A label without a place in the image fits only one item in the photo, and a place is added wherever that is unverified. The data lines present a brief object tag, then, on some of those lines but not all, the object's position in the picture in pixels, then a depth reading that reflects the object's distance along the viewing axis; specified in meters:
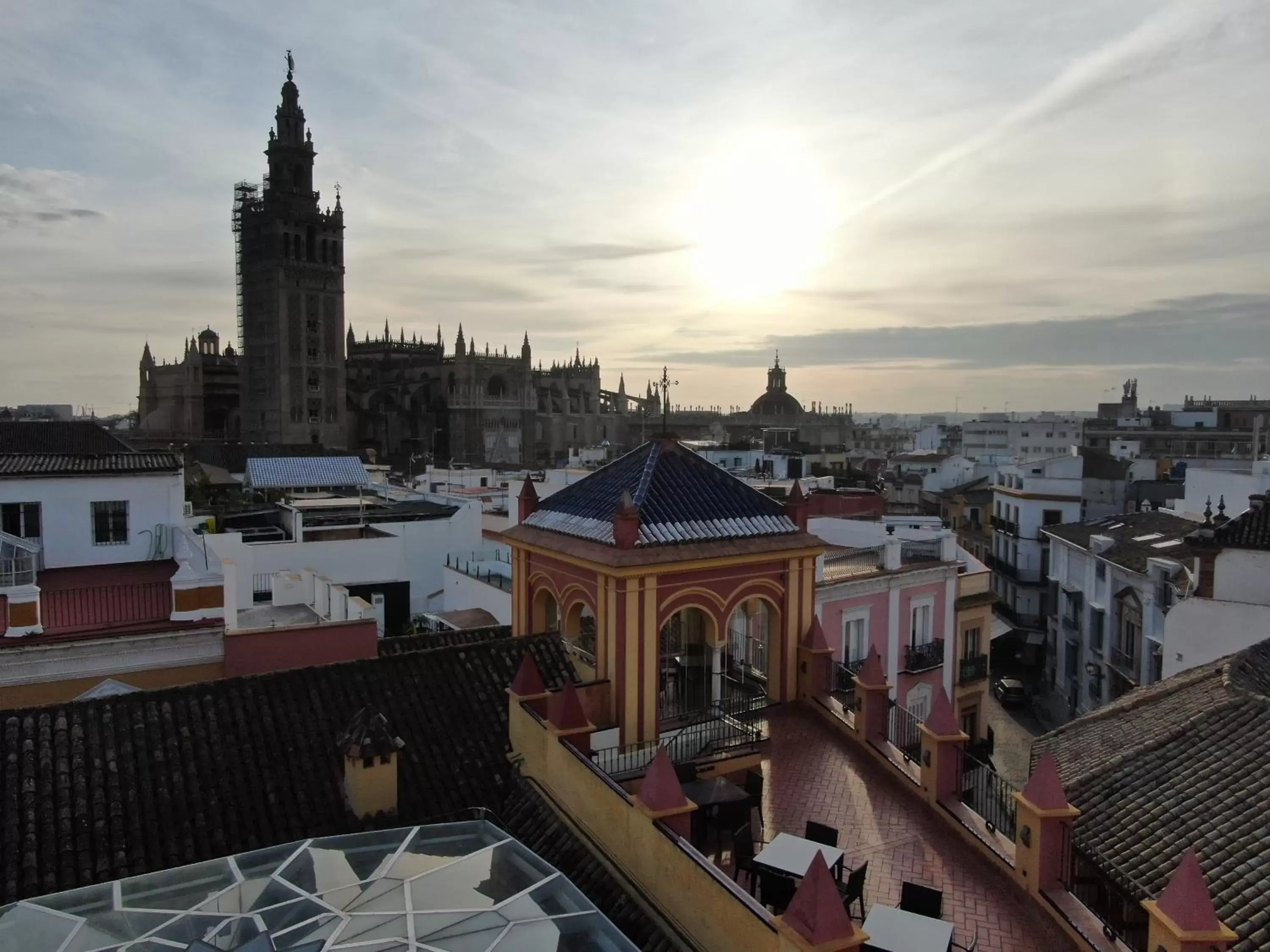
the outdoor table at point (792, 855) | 7.59
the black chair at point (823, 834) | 8.52
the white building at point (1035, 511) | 38.44
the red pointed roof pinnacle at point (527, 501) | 13.15
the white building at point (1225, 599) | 17.66
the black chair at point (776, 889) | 7.61
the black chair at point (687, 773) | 9.76
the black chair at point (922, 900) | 7.61
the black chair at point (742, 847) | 8.37
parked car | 33.59
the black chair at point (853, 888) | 7.77
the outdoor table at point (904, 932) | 6.70
